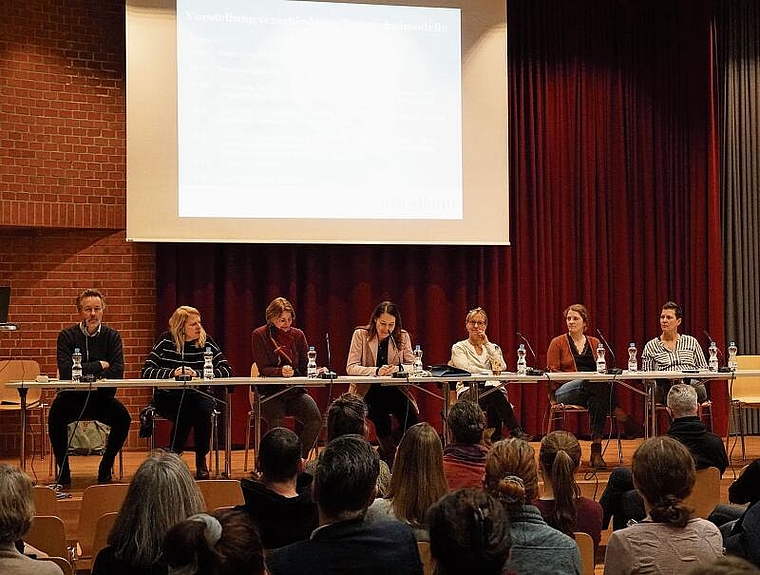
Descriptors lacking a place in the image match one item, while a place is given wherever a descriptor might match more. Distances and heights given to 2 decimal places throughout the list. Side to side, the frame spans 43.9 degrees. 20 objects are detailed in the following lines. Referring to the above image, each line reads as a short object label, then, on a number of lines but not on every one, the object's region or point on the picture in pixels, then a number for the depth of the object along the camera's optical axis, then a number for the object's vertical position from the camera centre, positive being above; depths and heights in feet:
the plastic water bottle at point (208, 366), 18.54 -1.24
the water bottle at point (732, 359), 20.11 -1.35
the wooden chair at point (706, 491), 12.94 -2.66
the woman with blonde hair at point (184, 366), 18.93 -1.41
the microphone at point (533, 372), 19.51 -1.51
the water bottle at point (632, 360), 20.25 -1.34
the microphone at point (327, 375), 18.63 -1.45
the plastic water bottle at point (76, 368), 17.90 -1.21
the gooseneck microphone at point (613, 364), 19.36 -1.48
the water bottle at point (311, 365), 18.97 -1.28
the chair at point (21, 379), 21.40 -1.73
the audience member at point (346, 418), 12.12 -1.51
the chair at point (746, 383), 23.04 -2.13
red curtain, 25.14 +2.09
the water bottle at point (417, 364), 19.66 -1.33
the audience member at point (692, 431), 13.71 -1.95
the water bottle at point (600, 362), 19.80 -1.34
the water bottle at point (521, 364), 19.67 -1.35
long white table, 17.62 -1.57
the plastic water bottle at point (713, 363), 20.21 -1.42
